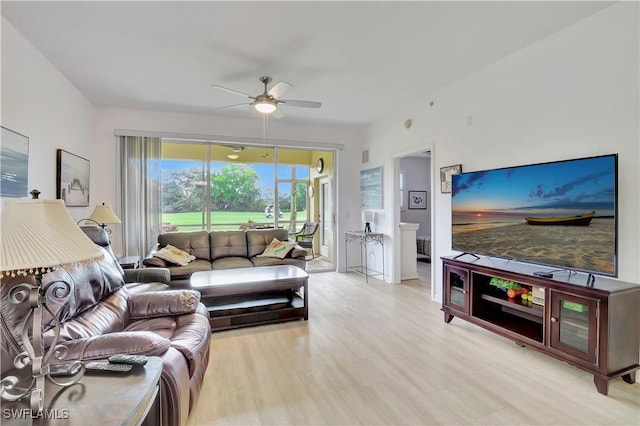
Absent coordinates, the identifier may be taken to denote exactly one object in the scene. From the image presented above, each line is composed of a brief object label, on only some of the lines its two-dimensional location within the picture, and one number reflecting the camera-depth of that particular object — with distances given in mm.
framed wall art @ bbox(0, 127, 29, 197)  2434
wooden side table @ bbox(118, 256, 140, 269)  3949
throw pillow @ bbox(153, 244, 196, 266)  4082
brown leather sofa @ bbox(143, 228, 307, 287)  4233
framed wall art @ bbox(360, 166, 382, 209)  5456
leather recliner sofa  1409
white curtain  4770
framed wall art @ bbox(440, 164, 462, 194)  3796
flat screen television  2266
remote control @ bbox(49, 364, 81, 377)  1176
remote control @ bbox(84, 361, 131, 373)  1211
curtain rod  4781
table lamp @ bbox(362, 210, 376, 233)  5520
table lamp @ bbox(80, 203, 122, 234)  3650
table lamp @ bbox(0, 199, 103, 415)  910
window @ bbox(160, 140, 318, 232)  5215
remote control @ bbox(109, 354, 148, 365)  1265
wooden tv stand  2098
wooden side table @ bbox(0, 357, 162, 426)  949
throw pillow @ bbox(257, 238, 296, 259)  4676
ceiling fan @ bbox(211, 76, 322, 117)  3225
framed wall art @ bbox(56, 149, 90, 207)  3469
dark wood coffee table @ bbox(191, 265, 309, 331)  3209
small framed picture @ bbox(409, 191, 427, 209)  8500
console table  5402
